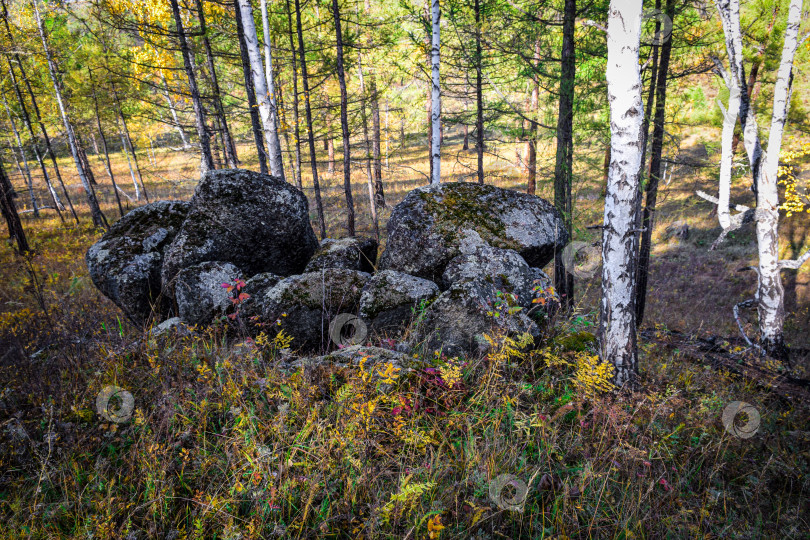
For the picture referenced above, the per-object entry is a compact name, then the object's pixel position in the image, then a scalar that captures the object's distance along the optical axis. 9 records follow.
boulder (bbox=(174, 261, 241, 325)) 6.15
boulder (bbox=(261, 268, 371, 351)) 5.62
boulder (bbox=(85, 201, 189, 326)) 7.12
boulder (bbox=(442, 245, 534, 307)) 5.53
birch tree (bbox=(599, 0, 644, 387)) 3.83
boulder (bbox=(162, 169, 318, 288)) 6.82
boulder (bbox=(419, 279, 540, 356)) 4.61
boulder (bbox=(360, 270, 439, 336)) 5.35
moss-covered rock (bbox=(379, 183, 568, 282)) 6.60
